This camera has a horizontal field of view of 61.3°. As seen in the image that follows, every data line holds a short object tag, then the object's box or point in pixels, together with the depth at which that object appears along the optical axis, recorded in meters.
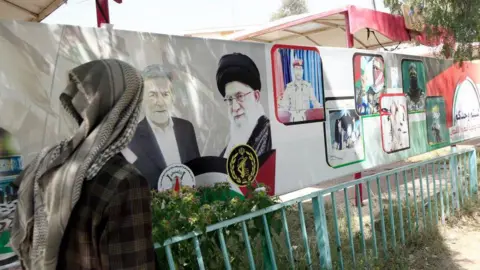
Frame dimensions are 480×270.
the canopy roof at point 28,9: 4.96
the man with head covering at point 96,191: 1.16
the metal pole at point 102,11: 3.15
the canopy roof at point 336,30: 4.93
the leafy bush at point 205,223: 1.86
